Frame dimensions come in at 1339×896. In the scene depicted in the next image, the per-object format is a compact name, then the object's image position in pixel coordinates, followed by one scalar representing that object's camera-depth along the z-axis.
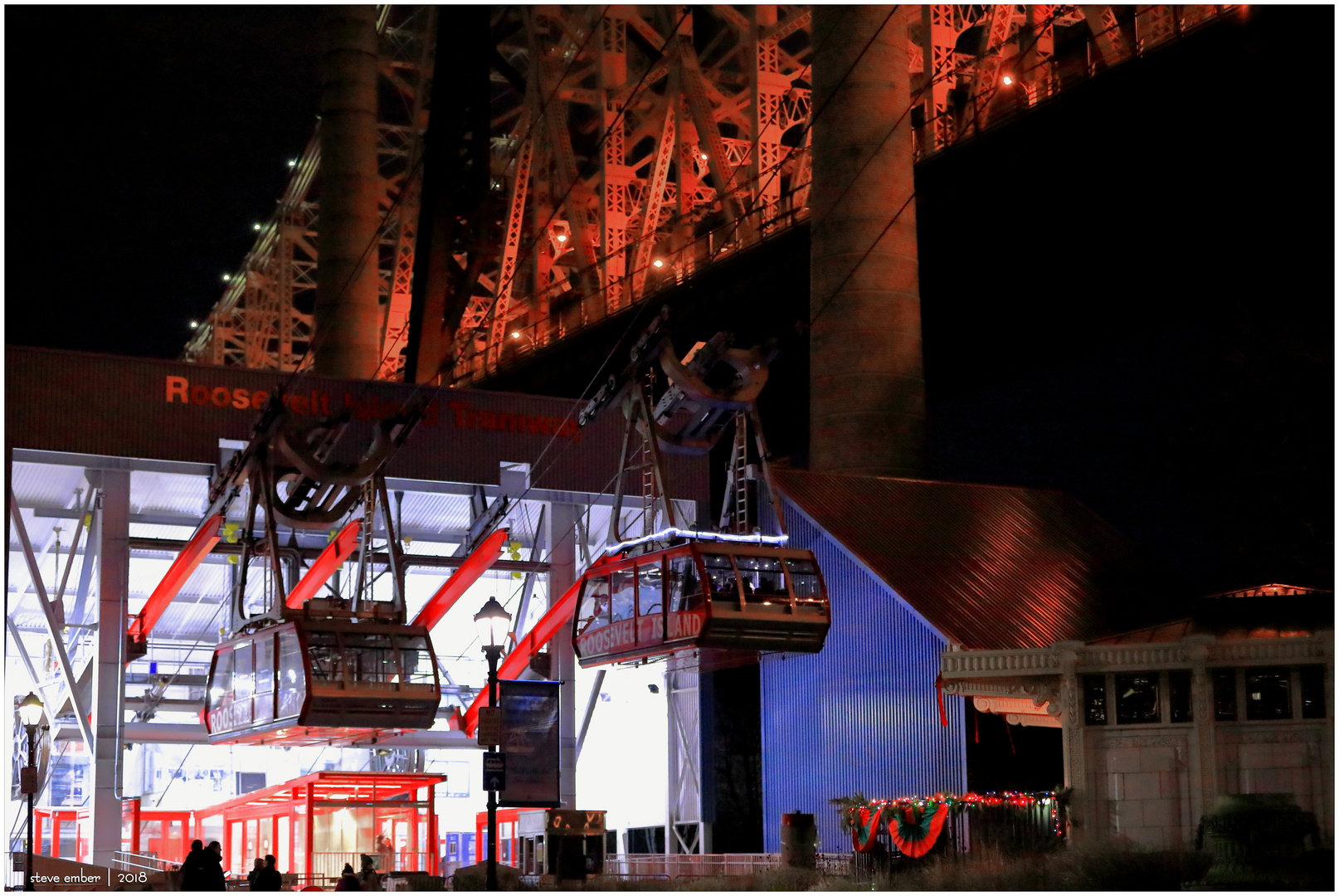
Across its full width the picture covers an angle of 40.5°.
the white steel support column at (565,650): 41.97
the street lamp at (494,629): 25.62
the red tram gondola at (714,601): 28.22
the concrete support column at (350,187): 66.19
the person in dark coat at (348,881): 29.27
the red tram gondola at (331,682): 32.97
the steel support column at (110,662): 37.00
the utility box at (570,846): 31.22
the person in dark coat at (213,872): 26.17
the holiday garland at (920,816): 27.70
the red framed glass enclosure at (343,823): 36.56
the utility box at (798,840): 29.56
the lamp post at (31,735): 30.06
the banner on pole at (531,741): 32.97
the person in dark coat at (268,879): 26.69
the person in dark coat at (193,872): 26.06
